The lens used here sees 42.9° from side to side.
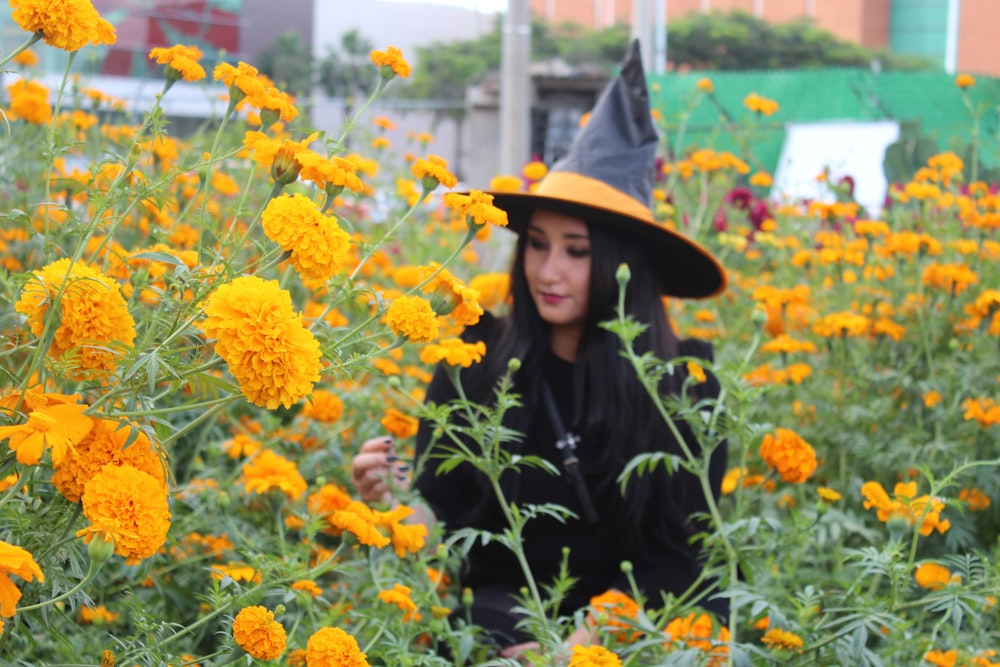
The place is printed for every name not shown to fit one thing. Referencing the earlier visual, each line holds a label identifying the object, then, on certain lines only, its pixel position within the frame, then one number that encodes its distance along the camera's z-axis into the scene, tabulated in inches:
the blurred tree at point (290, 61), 1674.5
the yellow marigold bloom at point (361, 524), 60.6
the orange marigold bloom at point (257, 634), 46.3
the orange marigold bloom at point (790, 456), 73.0
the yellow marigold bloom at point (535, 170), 127.4
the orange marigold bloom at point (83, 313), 40.8
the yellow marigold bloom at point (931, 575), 73.6
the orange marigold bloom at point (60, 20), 44.6
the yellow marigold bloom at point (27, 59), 112.0
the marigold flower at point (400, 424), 82.5
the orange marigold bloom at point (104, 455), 39.3
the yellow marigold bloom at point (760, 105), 136.3
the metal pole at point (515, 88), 255.0
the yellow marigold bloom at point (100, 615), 66.7
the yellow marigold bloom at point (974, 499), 95.1
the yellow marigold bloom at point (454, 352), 65.8
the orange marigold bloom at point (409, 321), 47.4
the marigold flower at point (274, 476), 70.1
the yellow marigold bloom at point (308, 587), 58.0
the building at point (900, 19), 1972.2
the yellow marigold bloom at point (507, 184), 99.3
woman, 90.8
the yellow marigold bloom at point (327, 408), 87.7
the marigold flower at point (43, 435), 36.6
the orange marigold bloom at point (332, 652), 48.6
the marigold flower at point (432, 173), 55.8
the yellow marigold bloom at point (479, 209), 51.8
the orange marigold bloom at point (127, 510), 38.0
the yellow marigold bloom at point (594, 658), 53.9
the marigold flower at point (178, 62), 56.0
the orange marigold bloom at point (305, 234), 42.7
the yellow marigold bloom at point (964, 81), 133.1
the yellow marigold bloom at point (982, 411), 91.2
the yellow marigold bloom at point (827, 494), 67.0
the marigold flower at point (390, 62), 59.7
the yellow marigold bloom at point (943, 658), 66.9
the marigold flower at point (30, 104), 91.5
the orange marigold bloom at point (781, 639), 61.2
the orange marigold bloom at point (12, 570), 33.9
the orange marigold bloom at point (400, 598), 60.1
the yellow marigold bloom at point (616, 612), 63.7
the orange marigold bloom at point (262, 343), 37.6
